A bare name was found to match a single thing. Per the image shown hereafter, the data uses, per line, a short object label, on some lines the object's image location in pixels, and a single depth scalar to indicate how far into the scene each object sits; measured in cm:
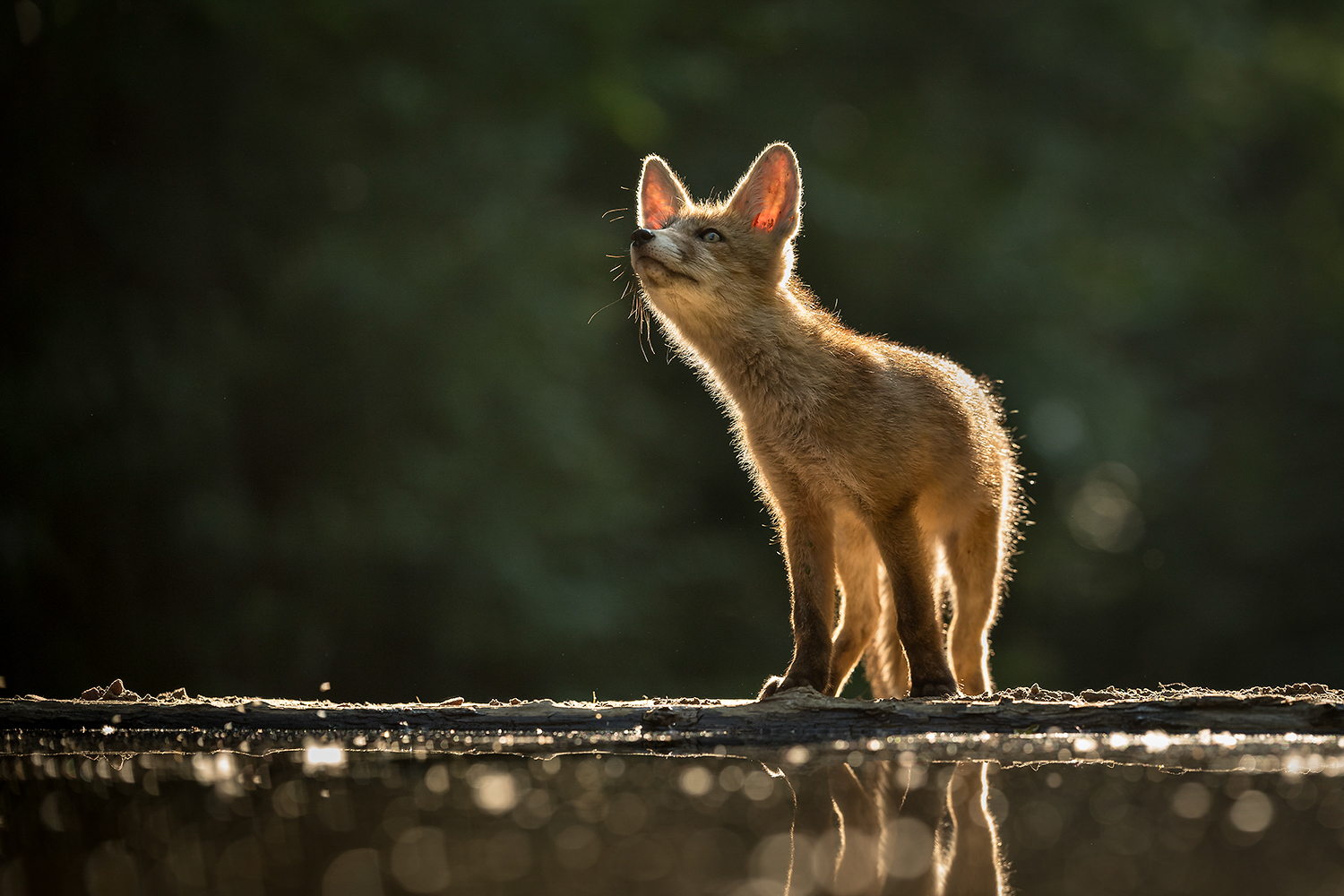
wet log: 831
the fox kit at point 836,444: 1044
